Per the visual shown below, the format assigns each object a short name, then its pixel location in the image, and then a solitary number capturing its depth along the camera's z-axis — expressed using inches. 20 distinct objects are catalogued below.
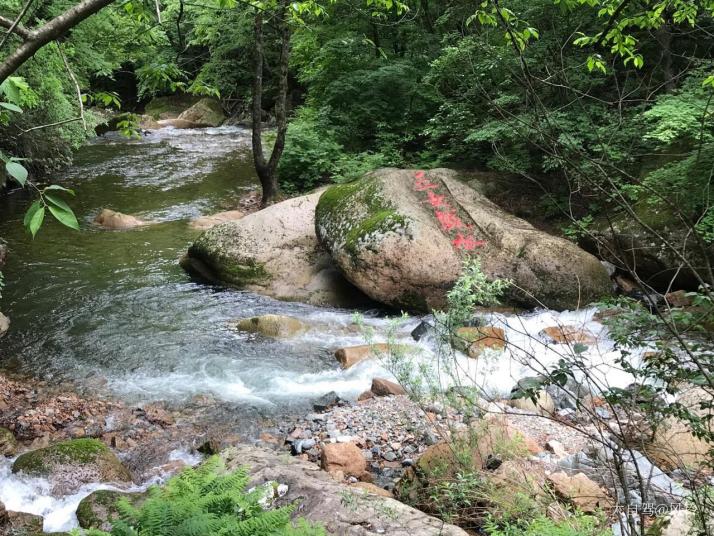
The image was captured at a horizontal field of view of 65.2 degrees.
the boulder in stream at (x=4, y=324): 322.0
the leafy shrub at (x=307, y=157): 553.3
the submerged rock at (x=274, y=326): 325.1
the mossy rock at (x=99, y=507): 173.6
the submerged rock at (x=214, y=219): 511.0
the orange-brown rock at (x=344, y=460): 196.4
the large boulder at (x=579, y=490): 149.9
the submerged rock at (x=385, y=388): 257.1
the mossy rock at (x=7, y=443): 215.0
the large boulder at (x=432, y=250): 332.2
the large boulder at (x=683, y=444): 173.8
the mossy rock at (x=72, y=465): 195.8
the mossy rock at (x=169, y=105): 1234.3
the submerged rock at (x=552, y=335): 293.1
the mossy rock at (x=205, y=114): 1143.0
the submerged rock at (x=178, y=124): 1098.1
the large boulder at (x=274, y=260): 376.5
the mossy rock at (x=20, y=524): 164.8
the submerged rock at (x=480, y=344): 258.7
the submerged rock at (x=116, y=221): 511.1
